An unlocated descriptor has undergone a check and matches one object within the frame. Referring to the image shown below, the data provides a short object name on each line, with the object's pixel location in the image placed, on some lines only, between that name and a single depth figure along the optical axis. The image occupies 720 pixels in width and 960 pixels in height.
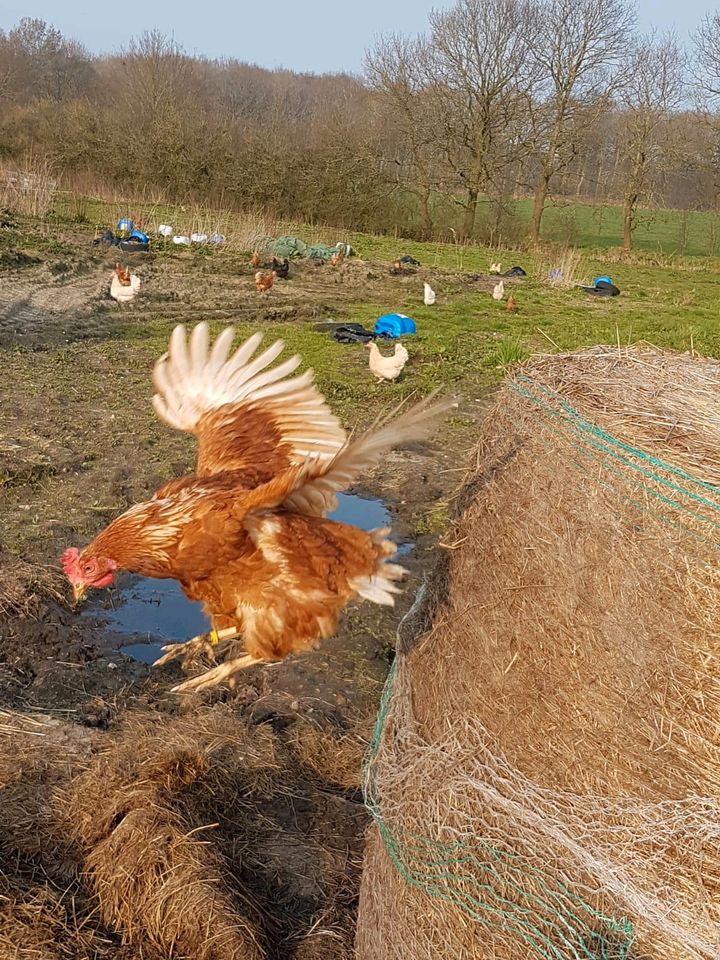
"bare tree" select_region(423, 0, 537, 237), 32.91
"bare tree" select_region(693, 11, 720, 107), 32.12
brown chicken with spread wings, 2.85
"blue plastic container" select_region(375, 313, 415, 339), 13.67
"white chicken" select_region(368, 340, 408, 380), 10.76
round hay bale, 1.65
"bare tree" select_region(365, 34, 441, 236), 33.16
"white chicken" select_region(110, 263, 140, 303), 14.57
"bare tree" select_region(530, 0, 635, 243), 32.31
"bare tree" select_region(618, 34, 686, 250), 32.03
